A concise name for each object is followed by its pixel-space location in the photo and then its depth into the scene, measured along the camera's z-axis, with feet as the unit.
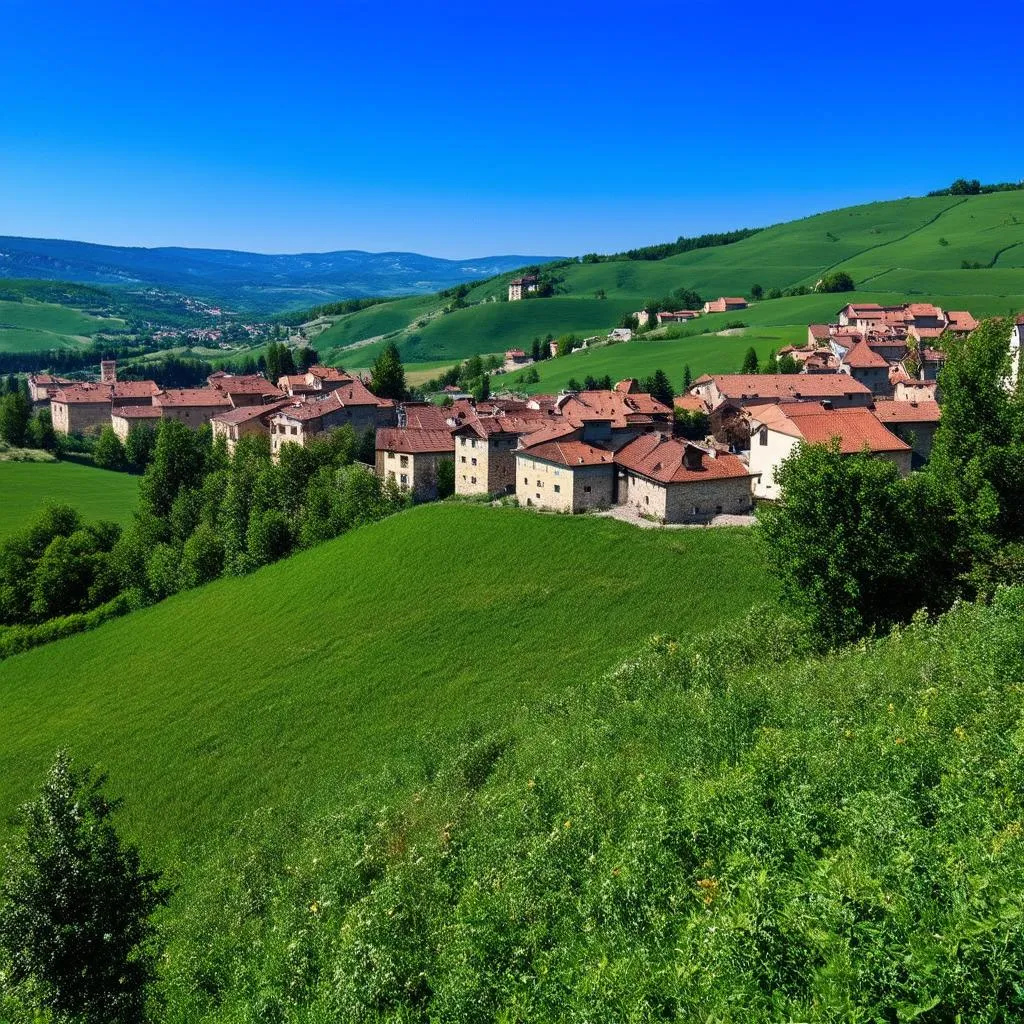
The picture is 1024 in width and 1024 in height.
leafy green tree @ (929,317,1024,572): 101.40
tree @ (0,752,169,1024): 48.45
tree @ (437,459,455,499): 232.32
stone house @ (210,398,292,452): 324.19
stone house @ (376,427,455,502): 231.71
